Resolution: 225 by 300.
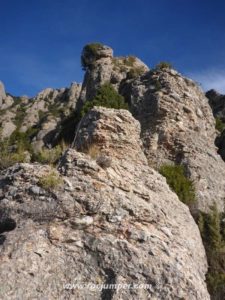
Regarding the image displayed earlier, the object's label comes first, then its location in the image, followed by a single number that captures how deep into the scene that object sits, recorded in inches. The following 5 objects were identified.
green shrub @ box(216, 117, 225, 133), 723.3
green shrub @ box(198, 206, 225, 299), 268.5
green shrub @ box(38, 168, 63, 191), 246.2
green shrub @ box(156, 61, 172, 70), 614.3
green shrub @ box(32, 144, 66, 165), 334.8
